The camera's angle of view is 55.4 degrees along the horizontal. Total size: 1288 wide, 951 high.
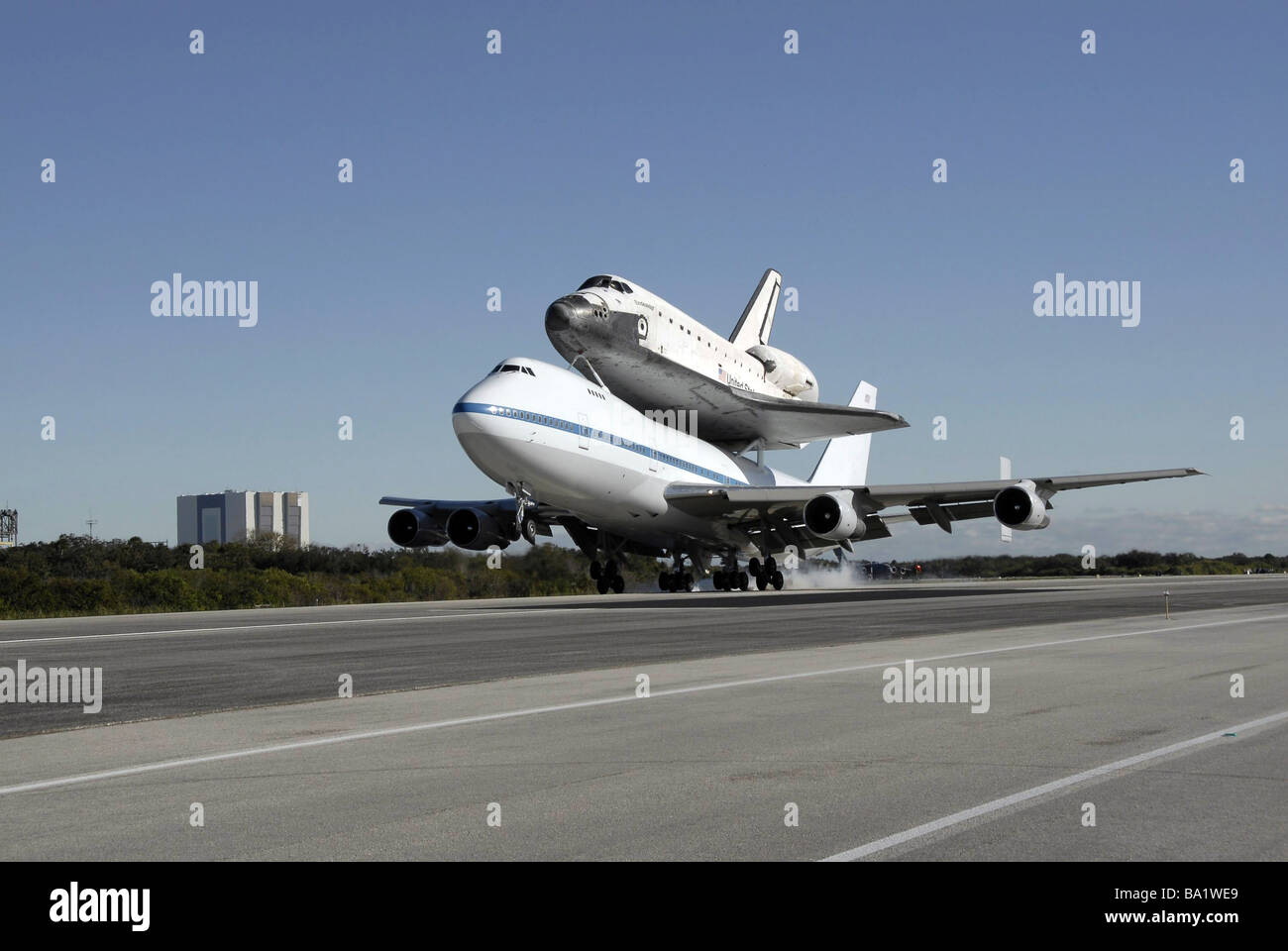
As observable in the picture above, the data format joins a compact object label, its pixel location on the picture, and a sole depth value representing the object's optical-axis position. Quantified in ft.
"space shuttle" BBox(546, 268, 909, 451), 189.16
